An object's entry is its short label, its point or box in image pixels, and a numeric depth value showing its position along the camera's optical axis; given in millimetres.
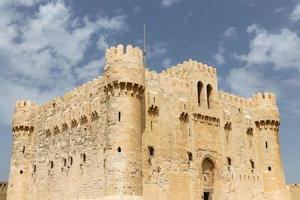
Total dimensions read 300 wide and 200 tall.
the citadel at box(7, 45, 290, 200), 23875
